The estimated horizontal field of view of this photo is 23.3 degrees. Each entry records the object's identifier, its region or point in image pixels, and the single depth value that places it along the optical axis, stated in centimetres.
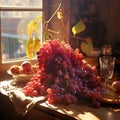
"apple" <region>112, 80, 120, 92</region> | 142
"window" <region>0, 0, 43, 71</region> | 184
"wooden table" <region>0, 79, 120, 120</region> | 116
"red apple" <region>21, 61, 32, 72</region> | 162
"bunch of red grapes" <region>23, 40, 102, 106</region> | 131
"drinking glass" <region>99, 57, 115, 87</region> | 145
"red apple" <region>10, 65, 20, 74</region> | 161
